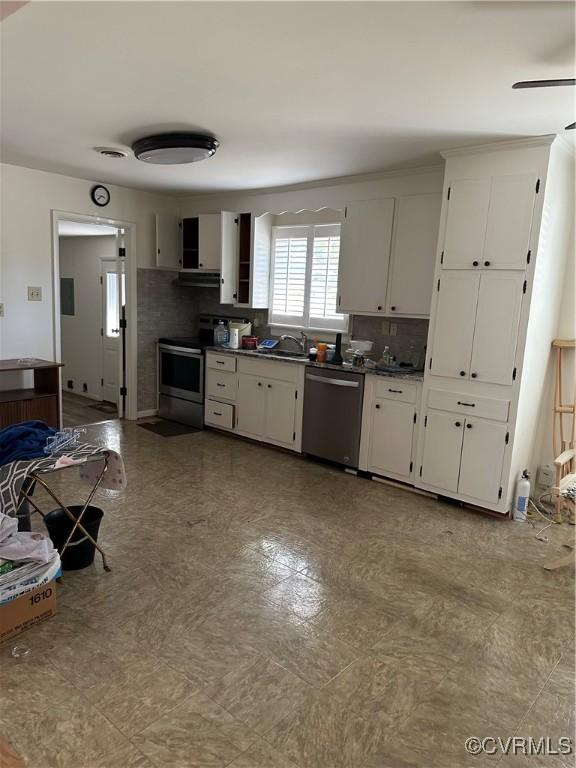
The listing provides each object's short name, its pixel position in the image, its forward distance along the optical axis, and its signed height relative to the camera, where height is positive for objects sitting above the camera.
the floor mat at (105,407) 6.45 -1.46
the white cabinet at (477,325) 3.50 -0.10
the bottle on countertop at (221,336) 5.63 -0.41
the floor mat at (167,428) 5.53 -1.46
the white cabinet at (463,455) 3.65 -1.06
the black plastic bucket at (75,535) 2.74 -1.31
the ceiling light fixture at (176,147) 3.42 +1.00
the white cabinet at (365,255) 4.34 +0.43
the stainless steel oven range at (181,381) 5.67 -0.95
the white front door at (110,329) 6.71 -0.48
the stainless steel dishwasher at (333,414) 4.38 -0.96
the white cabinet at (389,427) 4.08 -0.97
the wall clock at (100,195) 5.22 +0.99
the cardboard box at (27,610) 2.18 -1.40
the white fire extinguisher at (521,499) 3.67 -1.32
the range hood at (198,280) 5.84 +0.21
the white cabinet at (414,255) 4.07 +0.43
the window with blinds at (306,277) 5.09 +0.26
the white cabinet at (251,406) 5.12 -1.06
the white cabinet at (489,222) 3.39 +0.61
